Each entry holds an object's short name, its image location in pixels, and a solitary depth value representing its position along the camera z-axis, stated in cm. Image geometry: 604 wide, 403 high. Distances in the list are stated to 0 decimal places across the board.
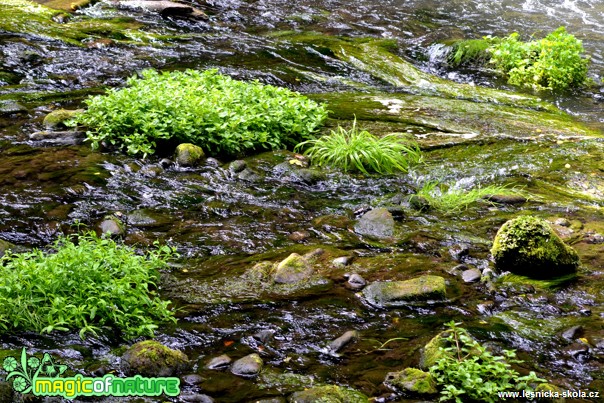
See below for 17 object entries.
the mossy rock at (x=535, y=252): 1159
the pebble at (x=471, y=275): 1145
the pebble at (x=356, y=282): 1119
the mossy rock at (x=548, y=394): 823
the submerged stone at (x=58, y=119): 1764
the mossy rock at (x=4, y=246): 1110
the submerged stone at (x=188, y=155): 1623
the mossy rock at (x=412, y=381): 837
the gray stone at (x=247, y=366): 865
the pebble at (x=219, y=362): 873
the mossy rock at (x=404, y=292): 1066
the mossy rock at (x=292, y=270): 1132
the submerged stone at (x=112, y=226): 1251
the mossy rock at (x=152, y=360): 825
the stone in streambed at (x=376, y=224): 1343
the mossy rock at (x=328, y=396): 798
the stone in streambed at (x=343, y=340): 935
